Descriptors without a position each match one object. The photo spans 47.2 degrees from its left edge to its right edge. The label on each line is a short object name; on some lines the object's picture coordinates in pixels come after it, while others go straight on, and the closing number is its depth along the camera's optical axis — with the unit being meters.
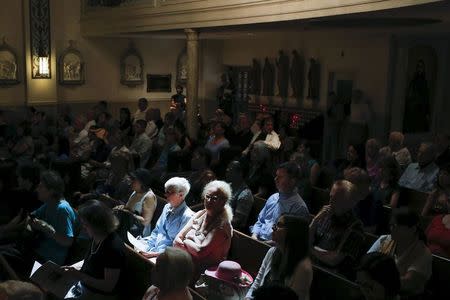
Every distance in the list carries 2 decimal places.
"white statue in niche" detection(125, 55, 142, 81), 15.63
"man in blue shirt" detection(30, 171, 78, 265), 4.48
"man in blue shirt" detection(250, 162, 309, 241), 4.78
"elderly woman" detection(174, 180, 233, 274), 4.32
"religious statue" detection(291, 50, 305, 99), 13.81
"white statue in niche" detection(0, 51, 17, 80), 13.12
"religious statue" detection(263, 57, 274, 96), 14.74
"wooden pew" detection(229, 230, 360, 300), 3.38
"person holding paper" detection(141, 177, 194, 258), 4.89
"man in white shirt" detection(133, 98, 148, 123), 12.27
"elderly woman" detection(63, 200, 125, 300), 3.63
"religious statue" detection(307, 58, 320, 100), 13.40
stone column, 10.36
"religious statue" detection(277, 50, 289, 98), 14.25
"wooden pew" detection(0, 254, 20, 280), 4.08
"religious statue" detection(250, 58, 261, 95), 15.18
